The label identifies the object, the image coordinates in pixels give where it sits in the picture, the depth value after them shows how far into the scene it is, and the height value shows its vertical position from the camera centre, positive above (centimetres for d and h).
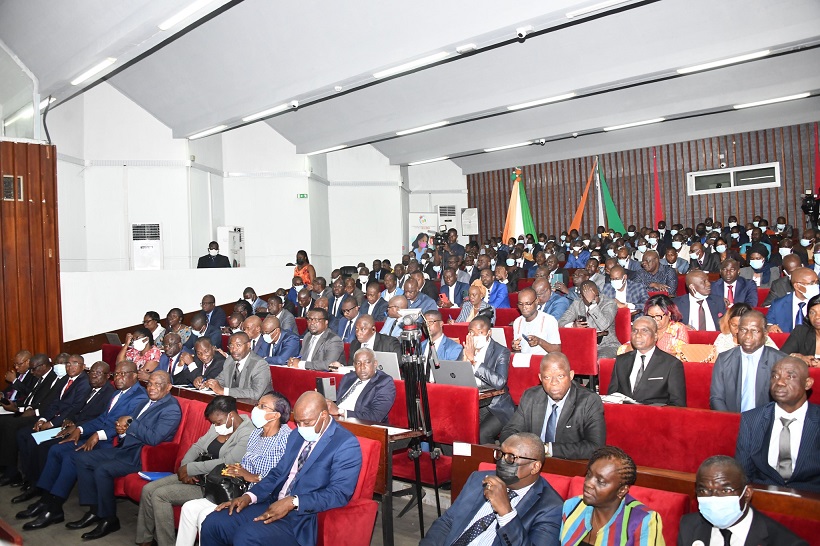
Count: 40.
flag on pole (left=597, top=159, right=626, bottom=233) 1725 +138
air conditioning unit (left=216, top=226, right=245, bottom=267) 1443 +81
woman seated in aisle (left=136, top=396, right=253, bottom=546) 451 -119
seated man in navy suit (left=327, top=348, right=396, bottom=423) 500 -83
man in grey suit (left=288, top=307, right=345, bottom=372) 669 -65
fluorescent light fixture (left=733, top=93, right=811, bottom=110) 1197 +281
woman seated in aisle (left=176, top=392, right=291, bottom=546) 414 -103
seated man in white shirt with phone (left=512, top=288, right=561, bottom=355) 615 -48
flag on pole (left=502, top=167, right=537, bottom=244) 1852 +150
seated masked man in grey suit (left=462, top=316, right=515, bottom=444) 514 -72
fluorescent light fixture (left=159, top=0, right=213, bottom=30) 758 +296
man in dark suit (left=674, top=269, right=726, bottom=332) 642 -35
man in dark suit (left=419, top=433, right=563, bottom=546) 298 -101
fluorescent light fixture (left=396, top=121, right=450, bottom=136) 1284 +273
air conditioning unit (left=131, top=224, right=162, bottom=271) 1326 +72
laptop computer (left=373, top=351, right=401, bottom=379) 556 -68
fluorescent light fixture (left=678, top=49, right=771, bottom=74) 939 +275
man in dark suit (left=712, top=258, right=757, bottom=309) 722 -22
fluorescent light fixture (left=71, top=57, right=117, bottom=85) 916 +291
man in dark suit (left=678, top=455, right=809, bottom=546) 261 -92
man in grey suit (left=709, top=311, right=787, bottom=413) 414 -62
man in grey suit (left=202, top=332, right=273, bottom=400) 600 -79
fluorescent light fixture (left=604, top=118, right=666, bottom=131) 1352 +280
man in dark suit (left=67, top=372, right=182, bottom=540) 508 -127
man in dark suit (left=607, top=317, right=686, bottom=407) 446 -67
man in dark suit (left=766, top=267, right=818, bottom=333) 562 -33
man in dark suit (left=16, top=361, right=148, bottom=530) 545 -127
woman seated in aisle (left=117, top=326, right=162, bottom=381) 781 -71
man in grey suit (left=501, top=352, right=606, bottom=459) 372 -79
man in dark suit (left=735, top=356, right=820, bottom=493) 321 -80
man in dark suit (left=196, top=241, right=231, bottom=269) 1278 +44
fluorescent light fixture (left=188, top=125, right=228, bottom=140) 1280 +280
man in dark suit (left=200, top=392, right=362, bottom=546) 372 -114
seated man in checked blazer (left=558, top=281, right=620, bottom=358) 687 -45
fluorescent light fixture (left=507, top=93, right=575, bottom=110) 1115 +274
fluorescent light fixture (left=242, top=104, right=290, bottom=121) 1158 +283
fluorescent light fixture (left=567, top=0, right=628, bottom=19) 759 +283
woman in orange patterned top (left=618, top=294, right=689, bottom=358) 532 -49
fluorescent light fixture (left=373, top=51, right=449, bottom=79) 926 +286
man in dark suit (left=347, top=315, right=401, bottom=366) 648 -56
